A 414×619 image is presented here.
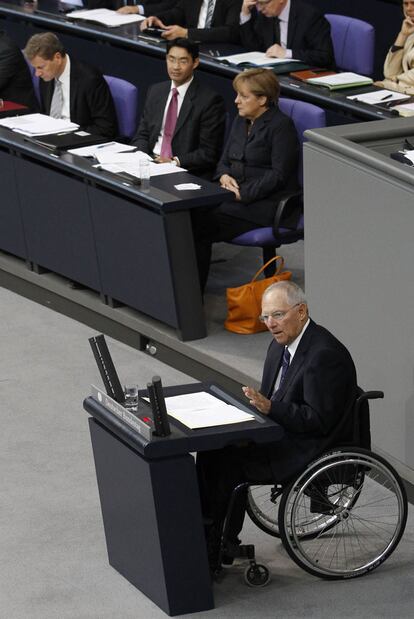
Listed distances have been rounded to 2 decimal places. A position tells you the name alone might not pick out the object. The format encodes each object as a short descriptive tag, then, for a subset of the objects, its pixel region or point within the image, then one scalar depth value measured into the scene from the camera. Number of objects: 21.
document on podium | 9.37
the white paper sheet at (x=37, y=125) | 15.75
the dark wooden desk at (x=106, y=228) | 13.44
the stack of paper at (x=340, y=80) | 15.97
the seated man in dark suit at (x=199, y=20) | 18.62
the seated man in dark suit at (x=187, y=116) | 15.08
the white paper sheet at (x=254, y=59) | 16.94
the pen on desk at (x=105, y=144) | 15.31
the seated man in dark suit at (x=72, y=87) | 16.36
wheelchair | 9.55
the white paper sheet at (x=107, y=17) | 19.69
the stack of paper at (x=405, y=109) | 14.73
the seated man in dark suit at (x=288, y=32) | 17.19
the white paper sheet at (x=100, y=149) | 15.01
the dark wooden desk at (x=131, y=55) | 15.80
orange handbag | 13.62
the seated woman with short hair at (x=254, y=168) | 14.12
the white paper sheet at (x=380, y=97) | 15.37
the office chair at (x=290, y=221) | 14.12
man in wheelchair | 9.52
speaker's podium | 9.16
